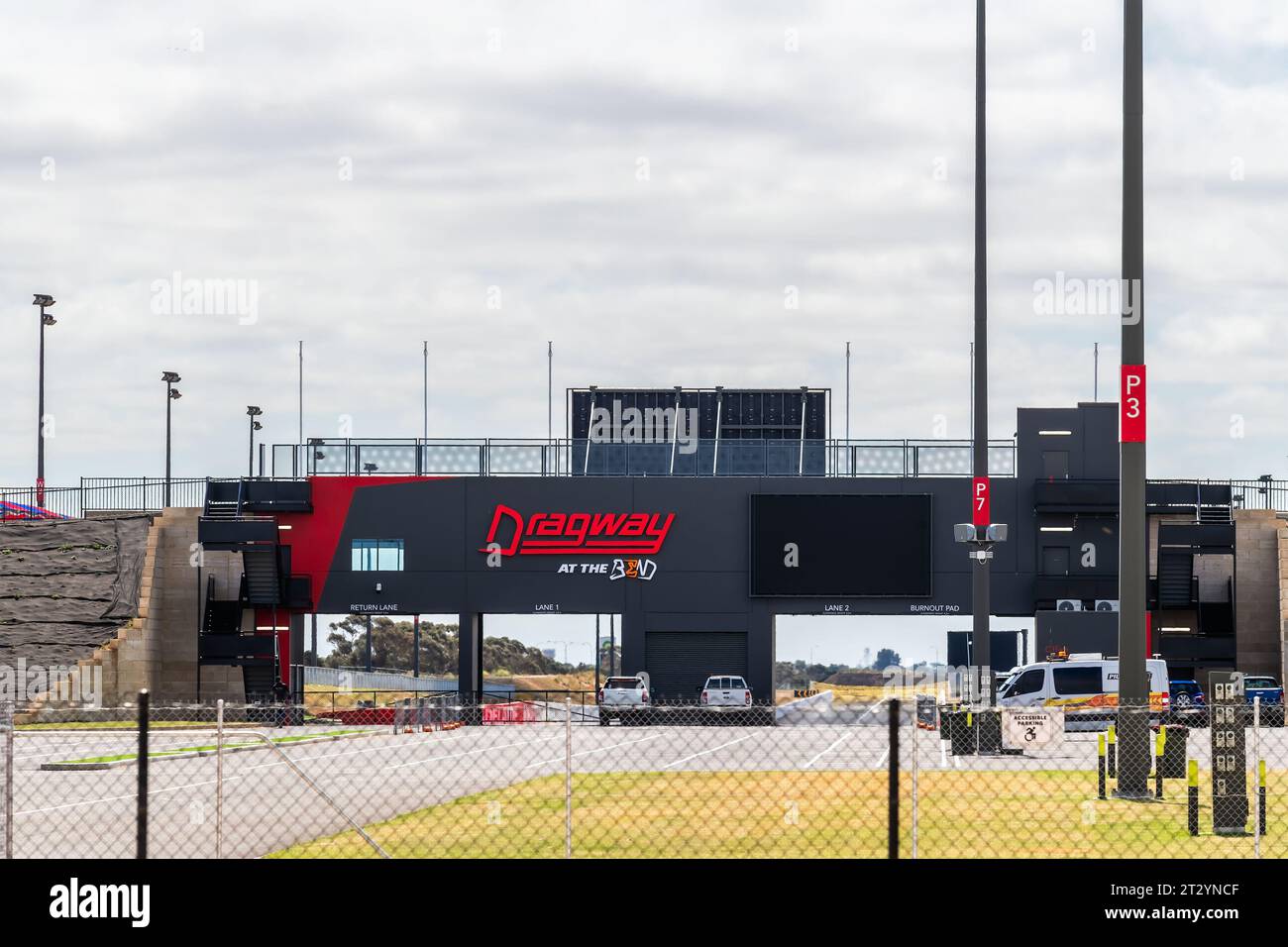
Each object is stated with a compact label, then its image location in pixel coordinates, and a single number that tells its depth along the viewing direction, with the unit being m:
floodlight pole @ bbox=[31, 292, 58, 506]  75.79
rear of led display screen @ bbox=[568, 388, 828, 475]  63.31
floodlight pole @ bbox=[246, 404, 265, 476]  108.10
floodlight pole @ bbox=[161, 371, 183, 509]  91.12
